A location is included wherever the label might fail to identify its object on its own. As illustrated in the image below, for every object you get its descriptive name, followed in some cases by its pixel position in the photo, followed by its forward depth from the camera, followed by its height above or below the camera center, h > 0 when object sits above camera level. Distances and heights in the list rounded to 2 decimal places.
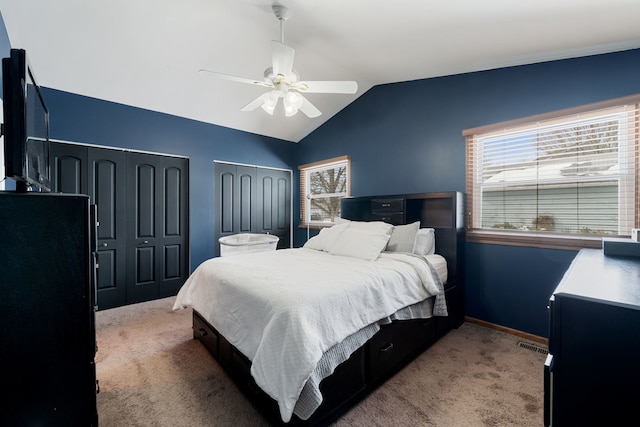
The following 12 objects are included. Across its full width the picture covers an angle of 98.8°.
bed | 1.35 -0.63
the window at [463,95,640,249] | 2.17 +0.30
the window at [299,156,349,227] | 4.39 +0.35
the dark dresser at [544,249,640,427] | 0.83 -0.47
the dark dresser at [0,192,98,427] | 0.93 -0.36
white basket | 4.00 -0.49
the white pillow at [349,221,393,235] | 2.77 -0.17
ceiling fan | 2.03 +1.02
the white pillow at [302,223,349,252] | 3.00 -0.32
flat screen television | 0.92 +0.32
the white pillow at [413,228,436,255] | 2.82 -0.33
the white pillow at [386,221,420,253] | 2.72 -0.28
